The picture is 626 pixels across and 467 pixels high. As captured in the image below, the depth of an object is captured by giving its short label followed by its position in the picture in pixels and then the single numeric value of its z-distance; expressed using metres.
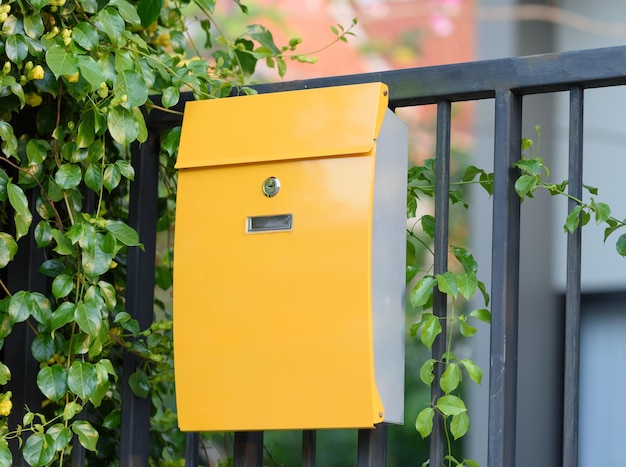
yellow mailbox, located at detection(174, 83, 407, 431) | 3.41
